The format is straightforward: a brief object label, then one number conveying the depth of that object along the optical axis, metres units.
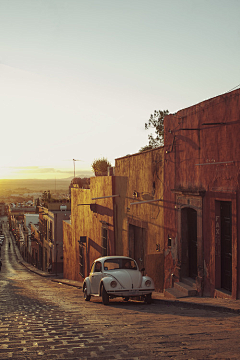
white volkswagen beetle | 11.09
